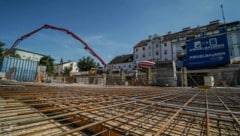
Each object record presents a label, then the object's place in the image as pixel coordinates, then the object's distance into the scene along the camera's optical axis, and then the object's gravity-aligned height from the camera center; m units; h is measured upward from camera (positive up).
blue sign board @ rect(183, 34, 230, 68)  19.34 +4.30
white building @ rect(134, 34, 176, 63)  35.41 +8.54
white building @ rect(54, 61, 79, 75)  57.24 +6.10
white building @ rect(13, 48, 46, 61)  47.96 +8.89
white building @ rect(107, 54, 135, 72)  42.39 +5.95
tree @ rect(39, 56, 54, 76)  40.66 +5.00
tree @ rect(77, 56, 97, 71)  46.09 +5.32
